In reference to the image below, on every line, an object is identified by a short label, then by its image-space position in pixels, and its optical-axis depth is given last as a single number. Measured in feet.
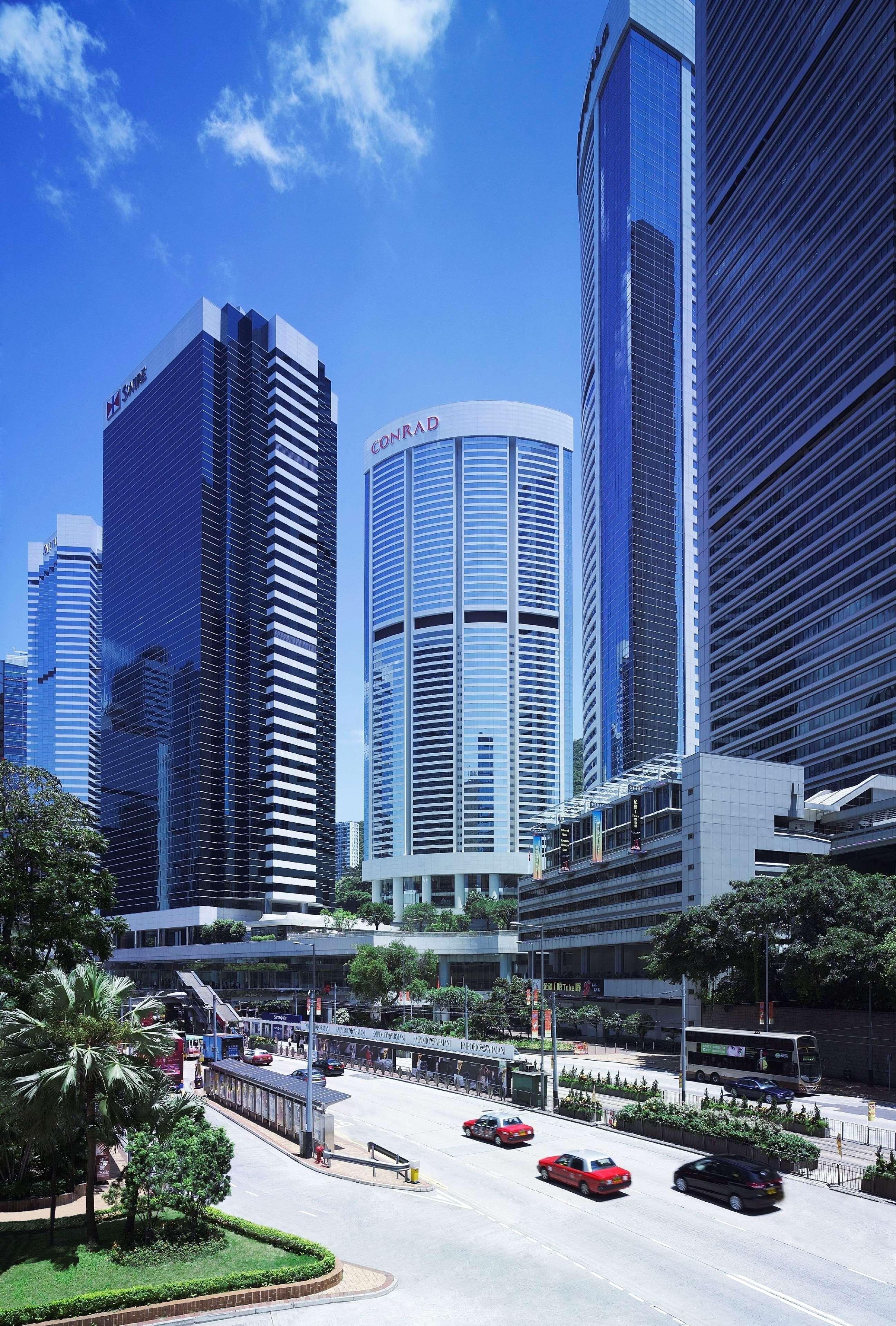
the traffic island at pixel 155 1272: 81.92
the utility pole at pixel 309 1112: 151.53
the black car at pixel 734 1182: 114.32
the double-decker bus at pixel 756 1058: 203.00
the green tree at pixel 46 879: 149.79
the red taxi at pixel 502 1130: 157.17
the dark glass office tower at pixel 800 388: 395.96
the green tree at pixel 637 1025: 320.29
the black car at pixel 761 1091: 187.32
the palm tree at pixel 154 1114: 95.91
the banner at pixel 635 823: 372.79
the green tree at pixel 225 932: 647.15
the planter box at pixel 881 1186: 119.24
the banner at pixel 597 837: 410.10
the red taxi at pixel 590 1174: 121.70
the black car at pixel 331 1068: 247.09
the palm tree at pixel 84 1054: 92.48
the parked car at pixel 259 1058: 260.62
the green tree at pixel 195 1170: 95.45
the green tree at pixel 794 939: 224.33
